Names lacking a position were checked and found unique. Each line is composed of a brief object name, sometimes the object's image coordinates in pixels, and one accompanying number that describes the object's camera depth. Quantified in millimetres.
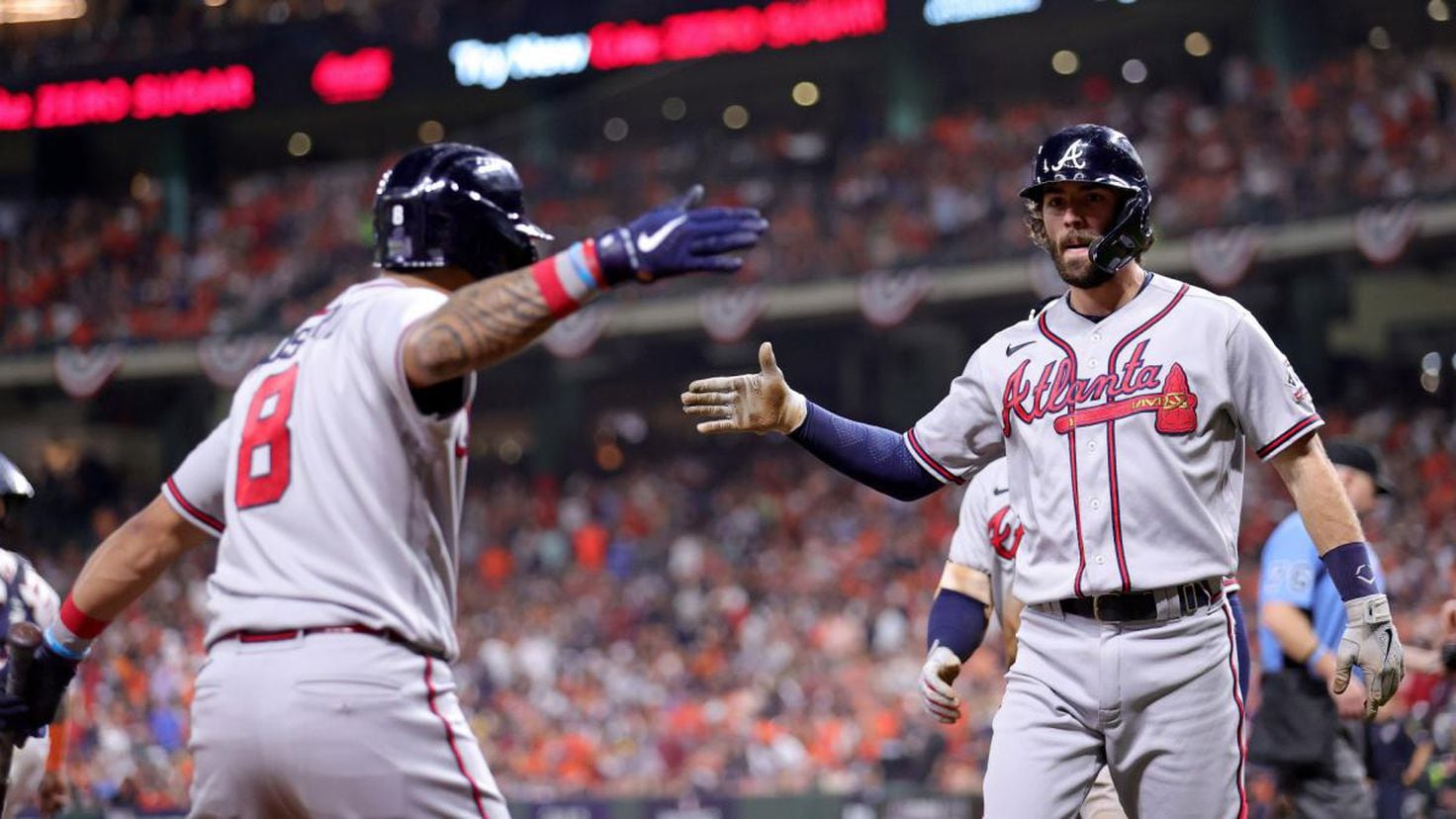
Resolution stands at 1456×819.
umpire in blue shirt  5816
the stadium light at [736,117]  28578
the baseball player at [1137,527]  3873
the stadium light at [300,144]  31547
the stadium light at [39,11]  32375
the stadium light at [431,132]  30984
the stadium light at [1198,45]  24672
